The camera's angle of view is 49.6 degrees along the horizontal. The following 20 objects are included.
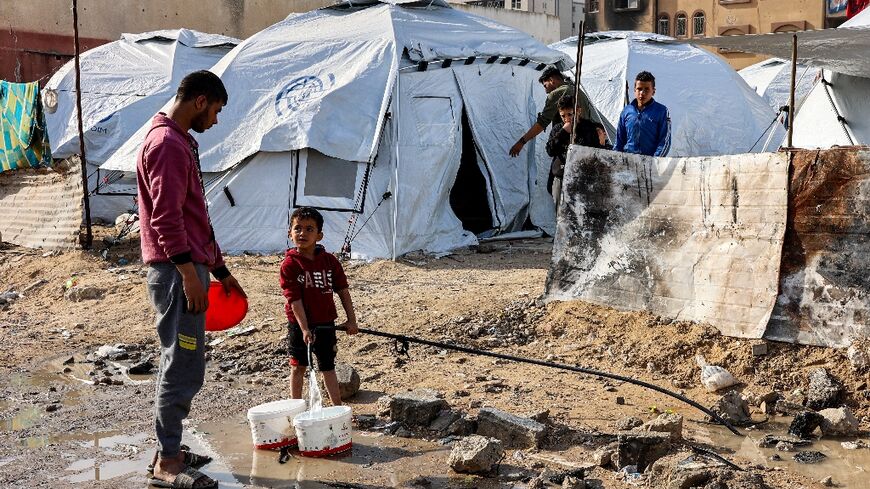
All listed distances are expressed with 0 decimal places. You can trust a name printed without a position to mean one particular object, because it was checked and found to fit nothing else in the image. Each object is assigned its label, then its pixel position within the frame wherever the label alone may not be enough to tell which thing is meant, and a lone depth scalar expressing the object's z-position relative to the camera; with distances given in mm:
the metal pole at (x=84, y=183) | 9945
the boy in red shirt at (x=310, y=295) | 4500
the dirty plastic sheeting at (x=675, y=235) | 5430
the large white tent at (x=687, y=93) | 13750
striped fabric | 12305
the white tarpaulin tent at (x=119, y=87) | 13281
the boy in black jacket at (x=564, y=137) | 7652
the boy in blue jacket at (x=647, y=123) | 6895
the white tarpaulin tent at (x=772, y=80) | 17938
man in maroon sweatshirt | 3535
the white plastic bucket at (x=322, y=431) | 4051
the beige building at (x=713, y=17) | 35562
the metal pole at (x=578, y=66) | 6371
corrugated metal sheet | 10484
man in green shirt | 8495
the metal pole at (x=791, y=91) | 5399
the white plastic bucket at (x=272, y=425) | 4188
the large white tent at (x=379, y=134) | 10000
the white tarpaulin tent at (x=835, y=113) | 10141
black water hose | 4409
